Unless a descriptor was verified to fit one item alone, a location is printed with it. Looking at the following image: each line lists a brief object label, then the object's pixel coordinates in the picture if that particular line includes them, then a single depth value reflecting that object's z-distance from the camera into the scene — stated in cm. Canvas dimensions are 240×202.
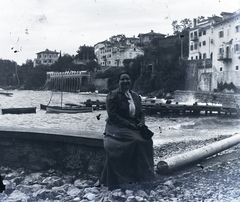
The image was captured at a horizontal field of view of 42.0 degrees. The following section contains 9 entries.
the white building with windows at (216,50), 4502
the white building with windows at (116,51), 9175
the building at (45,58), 13125
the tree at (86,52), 10789
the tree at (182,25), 8554
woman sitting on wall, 524
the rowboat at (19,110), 3741
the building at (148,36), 9469
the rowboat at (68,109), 3781
